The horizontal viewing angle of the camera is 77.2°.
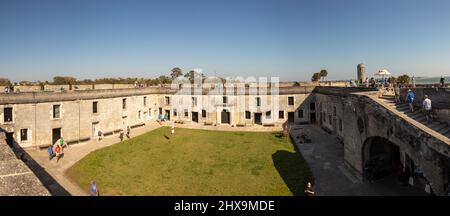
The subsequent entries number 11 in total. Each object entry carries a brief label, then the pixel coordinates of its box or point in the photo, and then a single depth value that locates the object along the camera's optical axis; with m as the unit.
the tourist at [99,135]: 35.44
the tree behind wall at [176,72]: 109.82
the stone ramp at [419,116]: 13.82
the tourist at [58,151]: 27.05
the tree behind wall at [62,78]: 60.20
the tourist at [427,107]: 14.89
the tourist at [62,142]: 29.75
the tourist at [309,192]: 17.48
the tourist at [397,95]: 18.53
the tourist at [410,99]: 16.27
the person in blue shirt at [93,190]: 18.78
